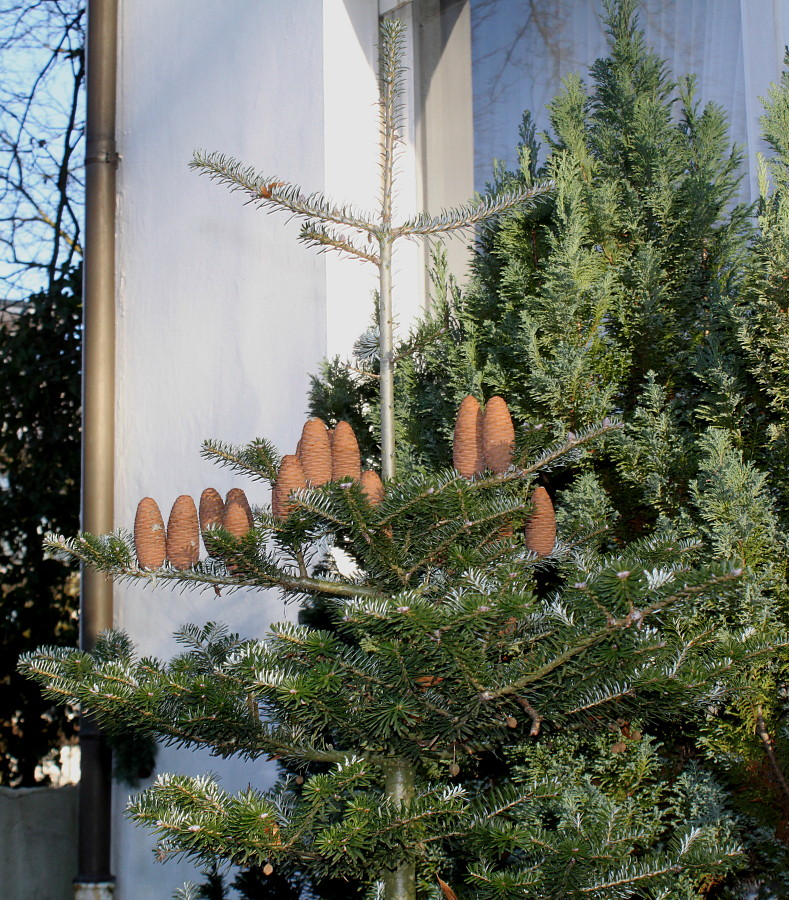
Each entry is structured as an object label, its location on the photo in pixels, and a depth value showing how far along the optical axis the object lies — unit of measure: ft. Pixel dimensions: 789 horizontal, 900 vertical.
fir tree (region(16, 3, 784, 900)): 4.00
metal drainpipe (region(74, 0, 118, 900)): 11.75
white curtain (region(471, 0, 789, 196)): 8.57
